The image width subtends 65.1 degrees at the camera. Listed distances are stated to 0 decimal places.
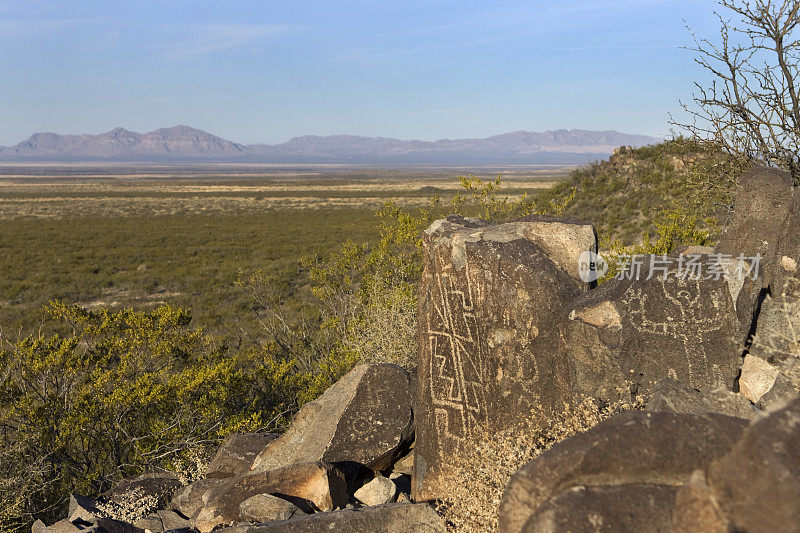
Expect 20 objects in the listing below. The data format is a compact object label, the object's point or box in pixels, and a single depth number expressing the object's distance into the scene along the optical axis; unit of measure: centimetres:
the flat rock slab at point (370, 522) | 449
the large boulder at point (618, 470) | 276
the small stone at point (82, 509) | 569
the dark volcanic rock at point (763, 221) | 605
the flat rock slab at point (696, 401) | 452
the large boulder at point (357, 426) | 643
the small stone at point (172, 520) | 587
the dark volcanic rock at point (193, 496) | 614
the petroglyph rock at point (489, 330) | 569
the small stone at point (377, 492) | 587
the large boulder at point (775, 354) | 490
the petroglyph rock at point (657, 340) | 535
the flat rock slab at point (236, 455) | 685
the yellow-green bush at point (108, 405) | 725
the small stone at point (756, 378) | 526
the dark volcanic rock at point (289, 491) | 547
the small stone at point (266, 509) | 516
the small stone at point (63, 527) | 536
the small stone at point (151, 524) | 585
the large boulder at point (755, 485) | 221
